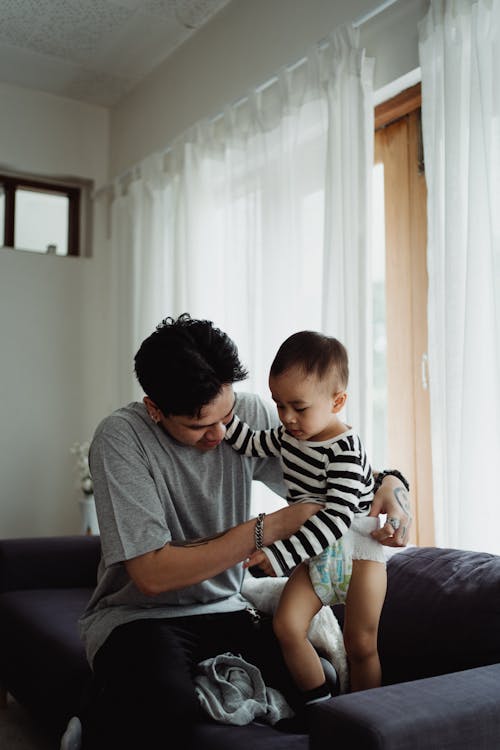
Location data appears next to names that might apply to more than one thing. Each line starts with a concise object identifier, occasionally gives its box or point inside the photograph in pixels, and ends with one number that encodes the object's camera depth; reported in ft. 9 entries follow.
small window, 14.80
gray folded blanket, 5.12
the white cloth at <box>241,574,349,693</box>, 5.73
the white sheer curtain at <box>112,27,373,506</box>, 8.80
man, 5.31
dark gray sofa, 4.04
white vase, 13.28
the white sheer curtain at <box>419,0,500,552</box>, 7.03
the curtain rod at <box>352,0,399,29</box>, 8.61
